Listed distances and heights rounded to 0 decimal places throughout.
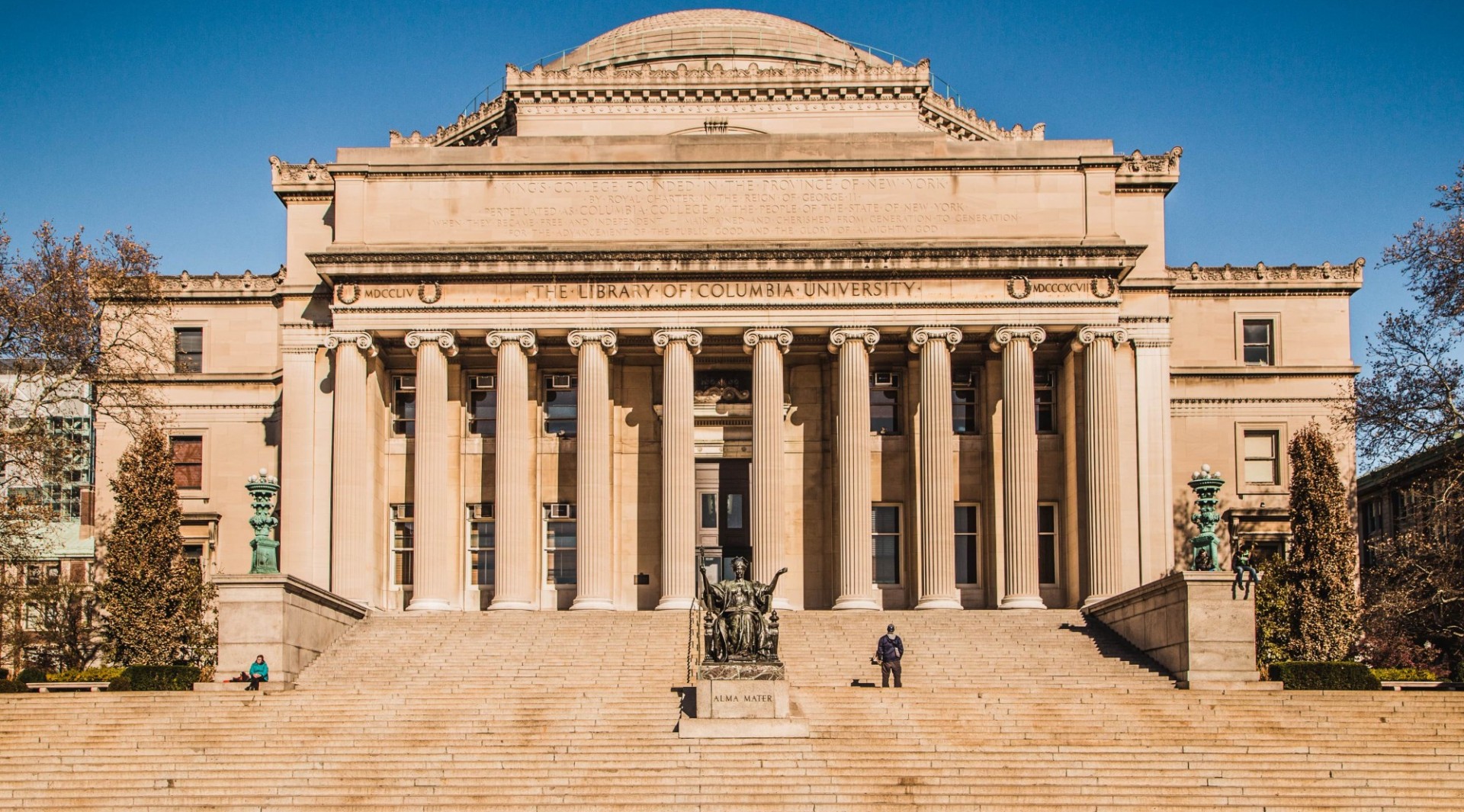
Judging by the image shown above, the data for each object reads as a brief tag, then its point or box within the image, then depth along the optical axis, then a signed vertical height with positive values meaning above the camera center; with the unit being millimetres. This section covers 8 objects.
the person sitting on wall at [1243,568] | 40781 -1678
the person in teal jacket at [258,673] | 40594 -3973
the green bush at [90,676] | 44375 -4384
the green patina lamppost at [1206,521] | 41656 -581
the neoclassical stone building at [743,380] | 51500 +3599
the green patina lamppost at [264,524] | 43031 -572
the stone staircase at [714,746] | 32000 -4824
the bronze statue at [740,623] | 35906 -2531
